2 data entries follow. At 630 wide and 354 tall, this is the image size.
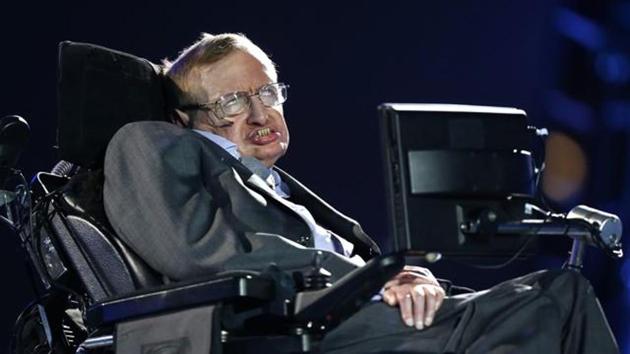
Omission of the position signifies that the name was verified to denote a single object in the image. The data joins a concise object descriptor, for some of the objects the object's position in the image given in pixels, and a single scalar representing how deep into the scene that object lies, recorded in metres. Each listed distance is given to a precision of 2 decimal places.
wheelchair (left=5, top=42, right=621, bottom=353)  7.76
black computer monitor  7.67
